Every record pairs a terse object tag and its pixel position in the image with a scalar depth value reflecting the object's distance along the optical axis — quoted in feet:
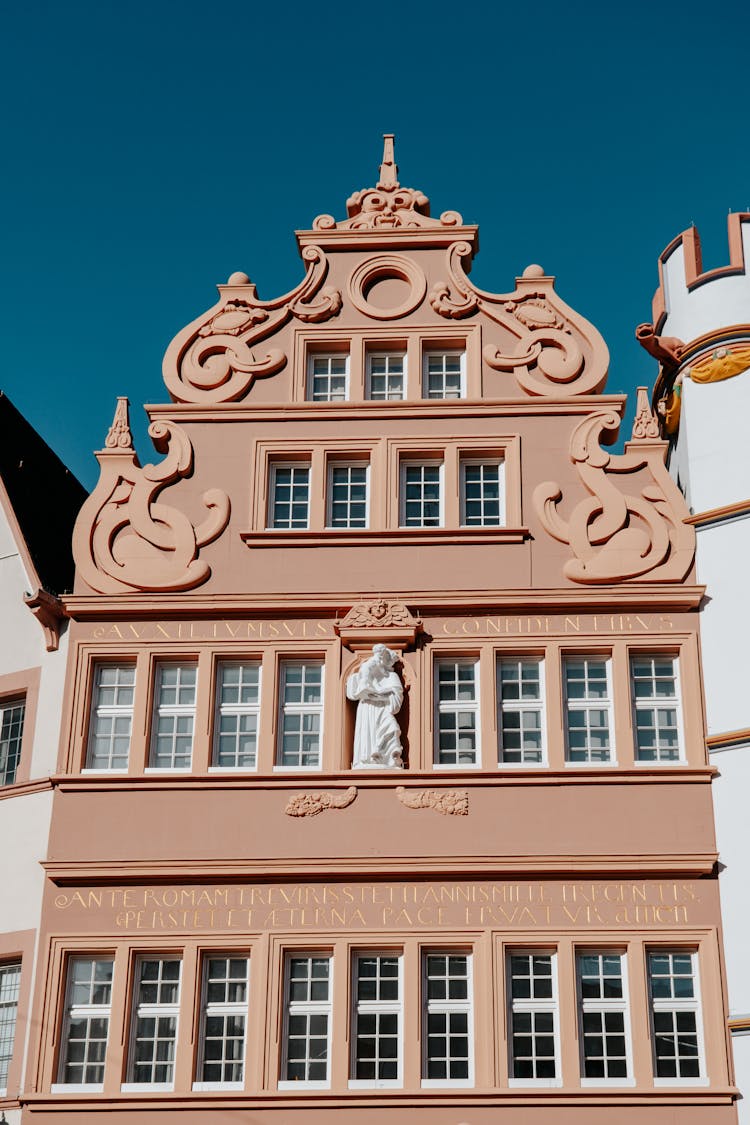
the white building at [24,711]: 71.87
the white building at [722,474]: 71.20
